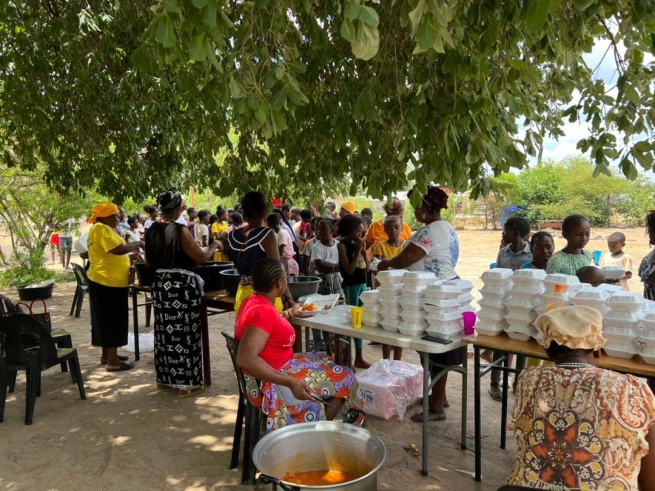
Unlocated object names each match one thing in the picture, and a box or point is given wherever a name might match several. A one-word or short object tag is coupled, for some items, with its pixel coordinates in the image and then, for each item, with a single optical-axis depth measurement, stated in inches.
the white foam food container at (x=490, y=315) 119.9
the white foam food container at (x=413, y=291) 124.6
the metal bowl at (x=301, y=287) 158.4
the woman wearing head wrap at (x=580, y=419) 65.5
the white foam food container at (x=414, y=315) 124.9
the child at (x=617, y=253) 201.8
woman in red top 107.1
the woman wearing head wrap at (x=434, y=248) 146.8
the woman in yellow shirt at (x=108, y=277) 201.6
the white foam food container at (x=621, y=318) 99.3
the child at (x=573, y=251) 145.8
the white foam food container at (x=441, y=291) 122.0
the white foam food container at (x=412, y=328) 124.3
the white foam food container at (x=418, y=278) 127.4
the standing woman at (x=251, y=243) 155.4
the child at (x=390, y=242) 222.7
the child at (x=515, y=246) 181.3
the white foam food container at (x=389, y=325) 128.4
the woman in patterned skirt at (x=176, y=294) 175.6
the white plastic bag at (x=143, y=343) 238.9
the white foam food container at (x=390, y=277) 131.6
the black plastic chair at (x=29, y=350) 160.6
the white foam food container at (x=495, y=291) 120.2
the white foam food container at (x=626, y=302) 100.3
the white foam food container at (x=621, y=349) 99.4
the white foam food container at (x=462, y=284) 127.8
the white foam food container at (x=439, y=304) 121.9
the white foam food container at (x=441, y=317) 121.7
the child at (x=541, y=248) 164.6
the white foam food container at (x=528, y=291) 115.3
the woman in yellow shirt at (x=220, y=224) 435.5
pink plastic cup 125.3
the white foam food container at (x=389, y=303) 128.3
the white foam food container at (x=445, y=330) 121.6
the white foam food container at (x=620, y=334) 99.2
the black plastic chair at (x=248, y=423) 119.5
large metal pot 87.8
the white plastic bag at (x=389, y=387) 158.1
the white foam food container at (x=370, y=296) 132.6
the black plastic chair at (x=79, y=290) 309.7
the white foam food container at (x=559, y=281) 111.8
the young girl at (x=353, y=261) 214.4
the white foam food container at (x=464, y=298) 126.6
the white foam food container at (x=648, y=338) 96.1
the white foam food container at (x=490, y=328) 119.9
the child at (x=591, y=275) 137.1
